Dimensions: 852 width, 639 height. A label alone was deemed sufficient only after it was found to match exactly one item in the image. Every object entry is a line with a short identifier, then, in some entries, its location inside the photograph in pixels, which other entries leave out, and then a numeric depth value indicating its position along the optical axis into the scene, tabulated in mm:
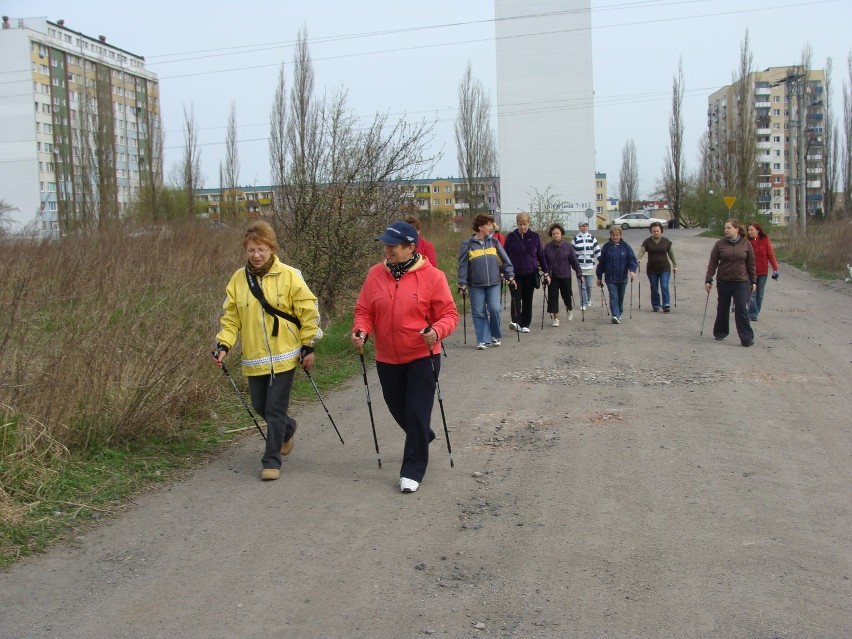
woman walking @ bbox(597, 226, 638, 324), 16453
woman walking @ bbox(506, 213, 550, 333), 15125
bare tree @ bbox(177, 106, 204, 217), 46844
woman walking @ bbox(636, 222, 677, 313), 17562
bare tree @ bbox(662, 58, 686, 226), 68000
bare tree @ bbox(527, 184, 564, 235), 33375
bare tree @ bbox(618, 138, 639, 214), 102250
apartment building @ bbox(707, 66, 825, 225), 44375
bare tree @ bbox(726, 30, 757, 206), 54625
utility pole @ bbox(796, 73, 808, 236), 37769
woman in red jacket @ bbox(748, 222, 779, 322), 16078
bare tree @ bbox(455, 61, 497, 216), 53188
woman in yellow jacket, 6797
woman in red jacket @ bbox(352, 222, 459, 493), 6496
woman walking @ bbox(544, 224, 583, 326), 16234
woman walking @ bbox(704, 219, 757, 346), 13375
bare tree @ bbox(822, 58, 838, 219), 56588
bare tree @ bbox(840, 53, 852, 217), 53969
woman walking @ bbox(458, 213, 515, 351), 13570
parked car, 70375
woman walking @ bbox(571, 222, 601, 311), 17812
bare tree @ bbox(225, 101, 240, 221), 52844
